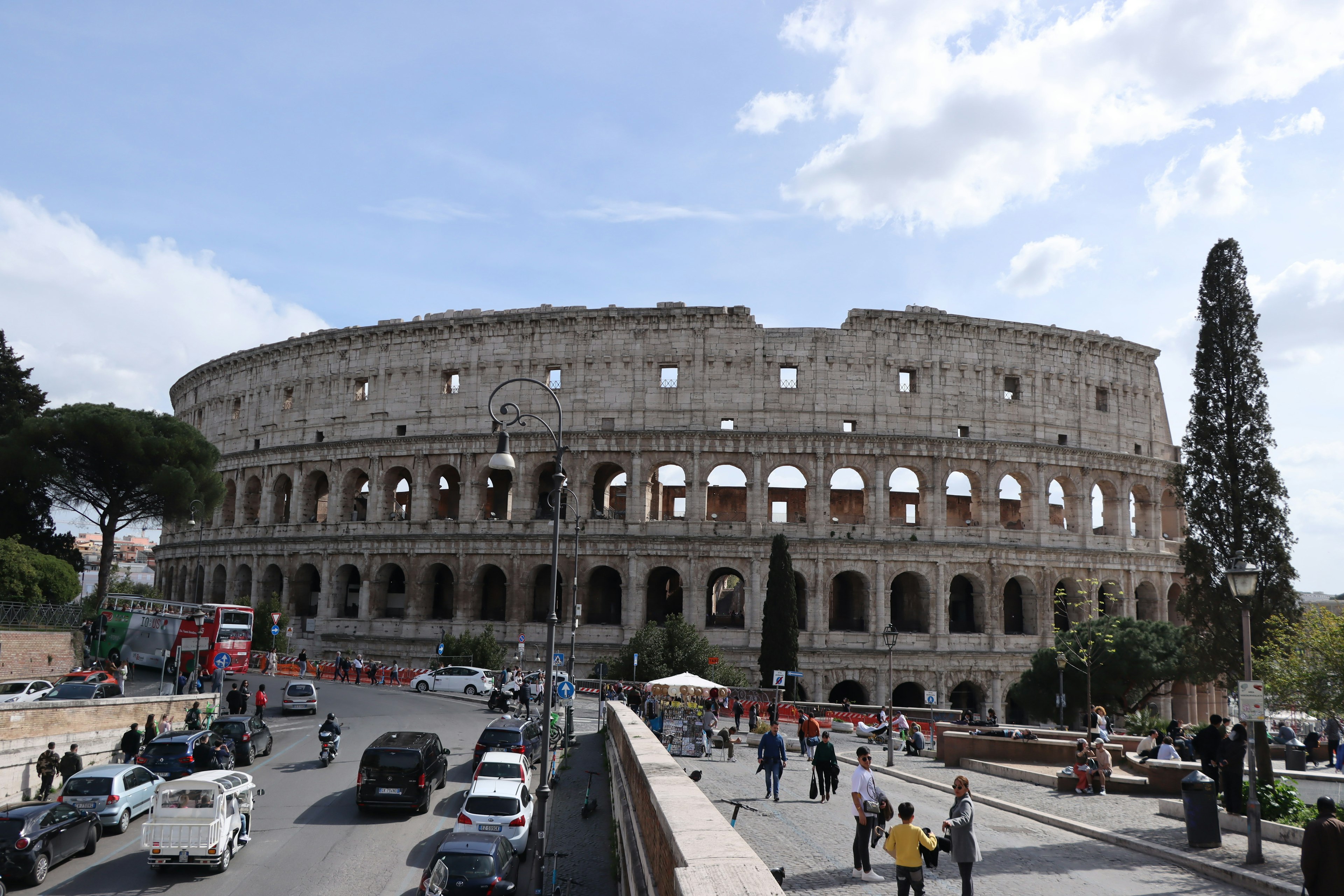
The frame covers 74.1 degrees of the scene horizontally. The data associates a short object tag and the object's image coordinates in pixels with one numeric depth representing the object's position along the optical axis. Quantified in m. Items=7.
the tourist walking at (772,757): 16.30
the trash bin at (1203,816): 13.53
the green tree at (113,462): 45.94
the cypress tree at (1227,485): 24.08
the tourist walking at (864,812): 11.20
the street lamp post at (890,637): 29.69
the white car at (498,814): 15.83
